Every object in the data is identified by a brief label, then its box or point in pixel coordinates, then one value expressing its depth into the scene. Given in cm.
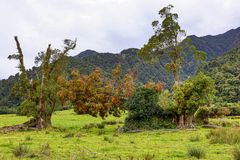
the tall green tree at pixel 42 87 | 4594
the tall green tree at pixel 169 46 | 4513
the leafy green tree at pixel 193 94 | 3844
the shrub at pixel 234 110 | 7240
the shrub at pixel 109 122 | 5219
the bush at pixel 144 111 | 3847
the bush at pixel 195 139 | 2709
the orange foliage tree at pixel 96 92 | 3991
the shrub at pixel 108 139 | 2727
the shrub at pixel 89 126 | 4462
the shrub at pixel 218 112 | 5390
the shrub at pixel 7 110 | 10841
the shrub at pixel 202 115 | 4308
